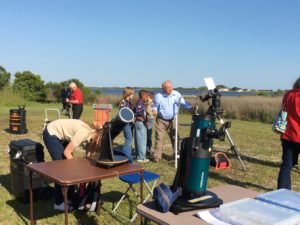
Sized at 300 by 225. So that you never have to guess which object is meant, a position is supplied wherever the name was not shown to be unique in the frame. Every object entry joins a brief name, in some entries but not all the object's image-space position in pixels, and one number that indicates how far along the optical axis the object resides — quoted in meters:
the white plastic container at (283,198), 2.00
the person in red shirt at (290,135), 4.48
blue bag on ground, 2.04
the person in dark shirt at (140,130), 7.41
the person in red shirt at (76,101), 11.77
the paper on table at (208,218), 1.87
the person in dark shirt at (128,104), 7.31
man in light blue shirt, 7.20
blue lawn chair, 4.17
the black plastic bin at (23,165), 4.66
